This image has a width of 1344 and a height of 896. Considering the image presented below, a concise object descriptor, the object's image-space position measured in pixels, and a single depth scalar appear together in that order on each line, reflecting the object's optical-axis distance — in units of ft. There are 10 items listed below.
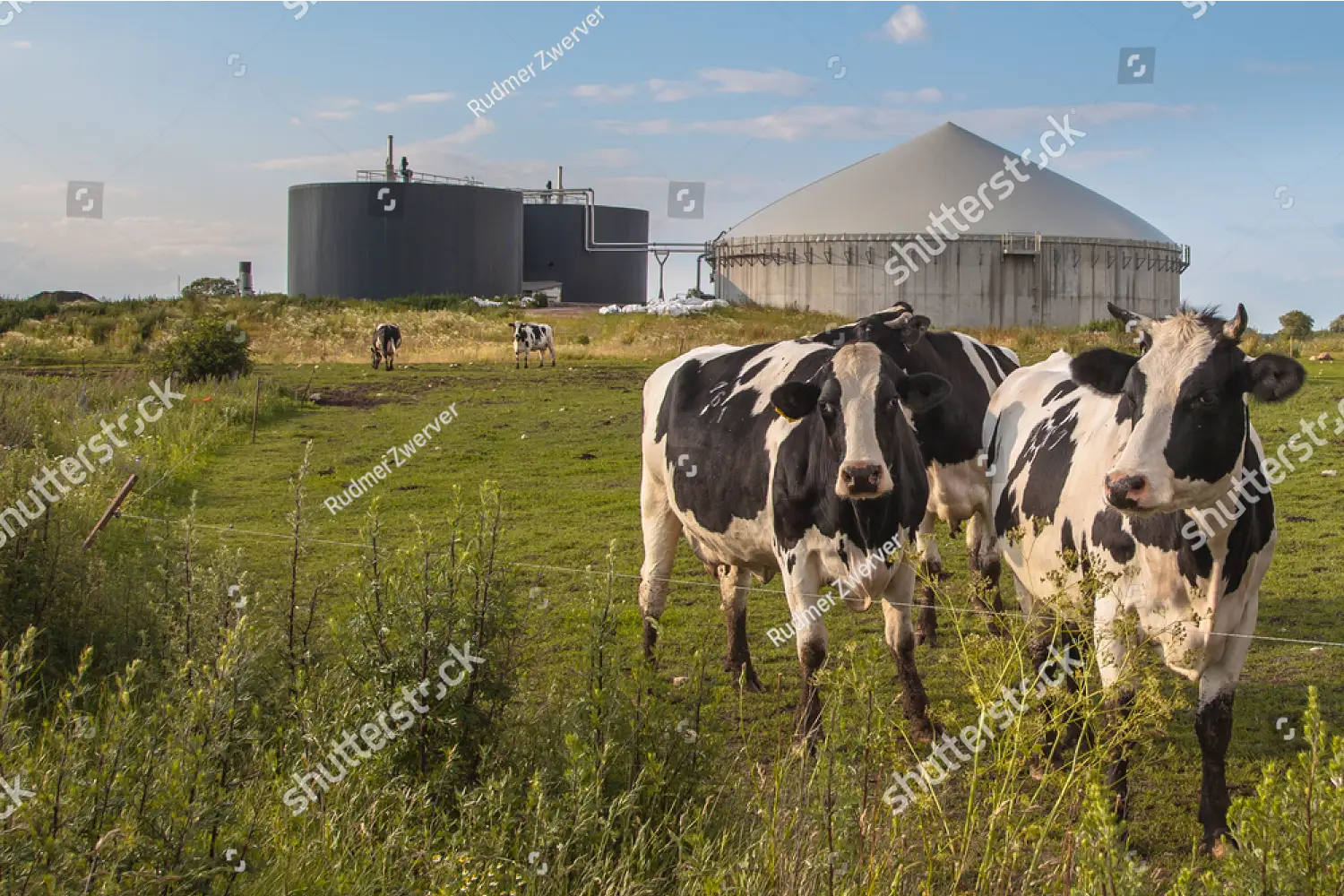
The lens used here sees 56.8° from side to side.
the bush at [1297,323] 152.87
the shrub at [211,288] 207.96
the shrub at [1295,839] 9.86
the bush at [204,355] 74.28
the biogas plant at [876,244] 170.91
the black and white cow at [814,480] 19.72
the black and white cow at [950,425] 25.85
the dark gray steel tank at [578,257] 215.51
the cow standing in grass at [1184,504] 15.17
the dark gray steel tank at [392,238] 185.57
